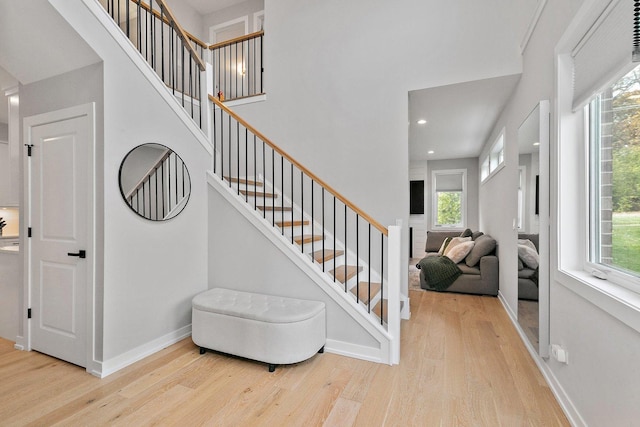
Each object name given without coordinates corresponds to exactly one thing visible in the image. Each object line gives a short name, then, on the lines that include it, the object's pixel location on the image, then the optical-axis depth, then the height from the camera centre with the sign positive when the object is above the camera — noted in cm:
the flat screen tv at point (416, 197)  789 +37
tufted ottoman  228 -91
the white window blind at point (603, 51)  142 +84
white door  233 -18
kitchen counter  422 -41
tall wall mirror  221 -13
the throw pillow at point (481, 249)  440 -56
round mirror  243 +25
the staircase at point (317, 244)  278 -37
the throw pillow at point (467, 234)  611 -46
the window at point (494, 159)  413 +85
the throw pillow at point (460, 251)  466 -62
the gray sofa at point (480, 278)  436 -96
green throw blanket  450 -91
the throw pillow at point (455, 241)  547 -55
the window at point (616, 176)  139 +18
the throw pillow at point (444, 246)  577 -68
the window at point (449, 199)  770 +32
